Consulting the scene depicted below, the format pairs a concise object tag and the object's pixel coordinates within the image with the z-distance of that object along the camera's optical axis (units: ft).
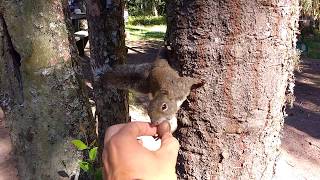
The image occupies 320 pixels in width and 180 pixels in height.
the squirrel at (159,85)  3.92
